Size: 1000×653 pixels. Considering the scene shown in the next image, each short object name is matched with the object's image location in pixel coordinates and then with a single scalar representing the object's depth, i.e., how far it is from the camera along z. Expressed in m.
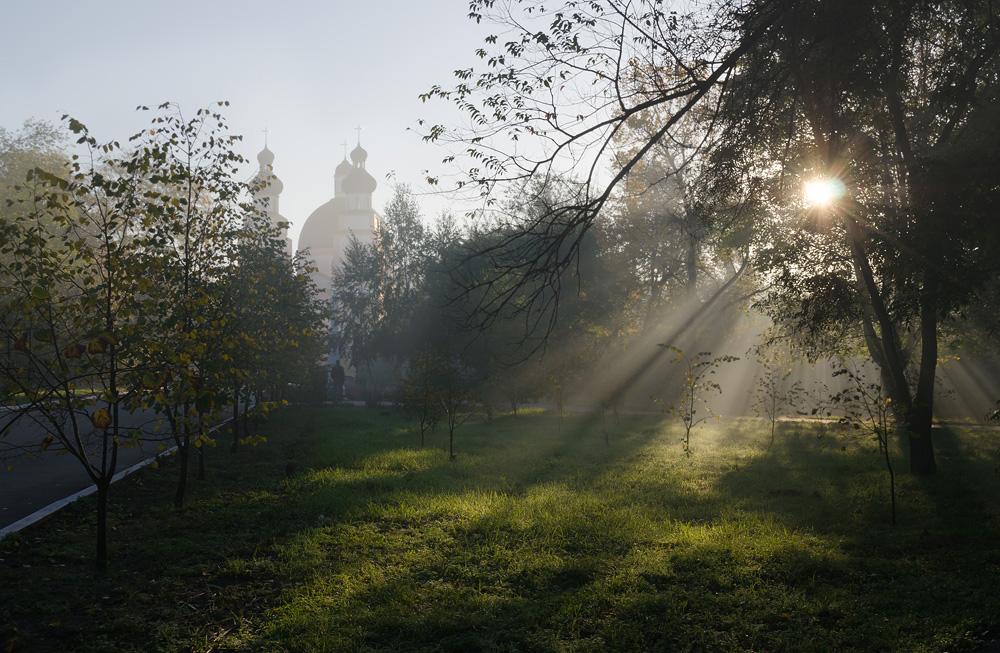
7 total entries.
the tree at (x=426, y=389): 16.36
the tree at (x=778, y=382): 17.41
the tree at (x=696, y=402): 26.69
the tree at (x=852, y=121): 6.25
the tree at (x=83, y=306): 5.42
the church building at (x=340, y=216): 73.56
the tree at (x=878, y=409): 8.70
